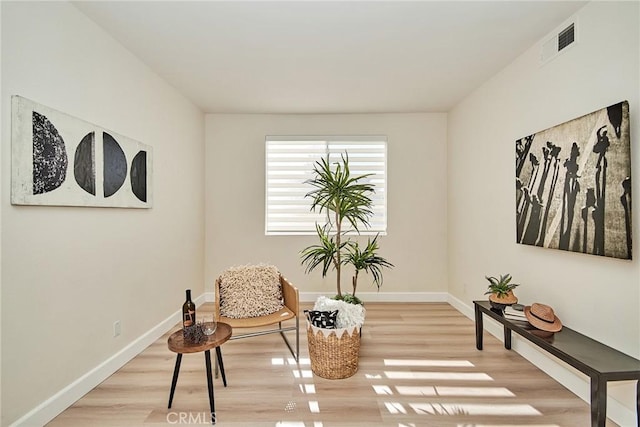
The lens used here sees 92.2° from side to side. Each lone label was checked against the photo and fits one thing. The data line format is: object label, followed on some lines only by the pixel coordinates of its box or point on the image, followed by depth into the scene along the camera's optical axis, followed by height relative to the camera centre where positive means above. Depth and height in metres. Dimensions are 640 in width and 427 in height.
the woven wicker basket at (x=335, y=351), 2.31 -1.06
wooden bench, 1.58 -0.82
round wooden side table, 1.84 -0.82
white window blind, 4.38 +0.55
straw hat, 2.10 -0.74
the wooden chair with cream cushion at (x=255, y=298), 2.58 -0.77
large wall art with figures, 1.80 +0.19
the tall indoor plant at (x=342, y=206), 2.94 +0.05
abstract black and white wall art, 1.74 +0.33
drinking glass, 2.02 -0.77
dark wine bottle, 2.06 -0.69
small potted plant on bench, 2.53 -0.69
